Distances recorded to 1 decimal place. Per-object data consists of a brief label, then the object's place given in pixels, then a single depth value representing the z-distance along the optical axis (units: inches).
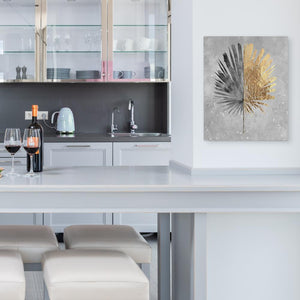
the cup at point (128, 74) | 194.4
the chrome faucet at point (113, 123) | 204.5
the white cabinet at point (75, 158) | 182.9
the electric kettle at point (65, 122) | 194.5
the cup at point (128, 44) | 193.9
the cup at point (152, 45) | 195.2
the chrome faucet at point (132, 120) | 203.0
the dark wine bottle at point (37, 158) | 103.7
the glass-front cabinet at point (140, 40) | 194.2
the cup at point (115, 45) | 193.8
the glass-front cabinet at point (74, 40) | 193.2
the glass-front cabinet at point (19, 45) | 191.9
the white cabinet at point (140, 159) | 184.5
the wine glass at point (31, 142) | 96.1
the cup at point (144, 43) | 195.0
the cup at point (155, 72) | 194.9
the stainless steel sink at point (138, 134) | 198.2
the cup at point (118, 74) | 194.1
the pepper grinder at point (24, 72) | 191.9
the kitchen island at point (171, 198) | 83.0
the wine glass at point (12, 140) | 99.3
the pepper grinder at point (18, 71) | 192.1
